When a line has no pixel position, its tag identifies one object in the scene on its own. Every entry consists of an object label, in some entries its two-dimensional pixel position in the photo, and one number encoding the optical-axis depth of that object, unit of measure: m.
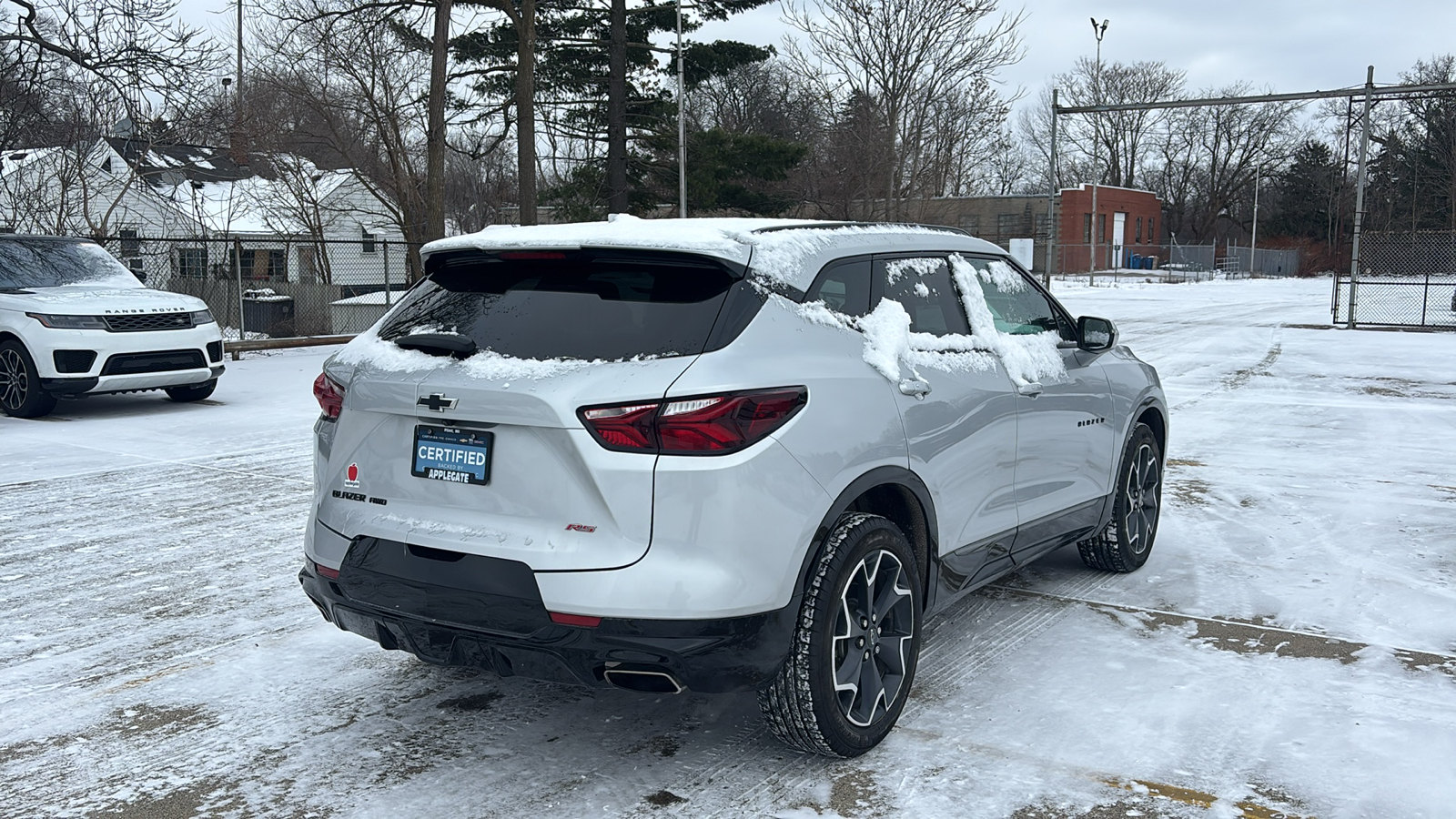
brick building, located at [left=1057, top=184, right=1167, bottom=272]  67.50
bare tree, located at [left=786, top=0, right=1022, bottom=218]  41.88
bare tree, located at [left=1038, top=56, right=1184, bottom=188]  78.06
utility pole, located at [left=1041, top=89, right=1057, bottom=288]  29.36
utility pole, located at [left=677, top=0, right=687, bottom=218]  31.44
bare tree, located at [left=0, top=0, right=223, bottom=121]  17.11
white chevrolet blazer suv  3.25
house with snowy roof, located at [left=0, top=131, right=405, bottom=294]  19.69
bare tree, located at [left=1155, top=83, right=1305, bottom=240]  81.00
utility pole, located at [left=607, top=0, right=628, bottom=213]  30.34
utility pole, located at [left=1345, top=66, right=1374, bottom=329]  24.06
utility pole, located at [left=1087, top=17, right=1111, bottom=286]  70.25
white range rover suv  11.36
